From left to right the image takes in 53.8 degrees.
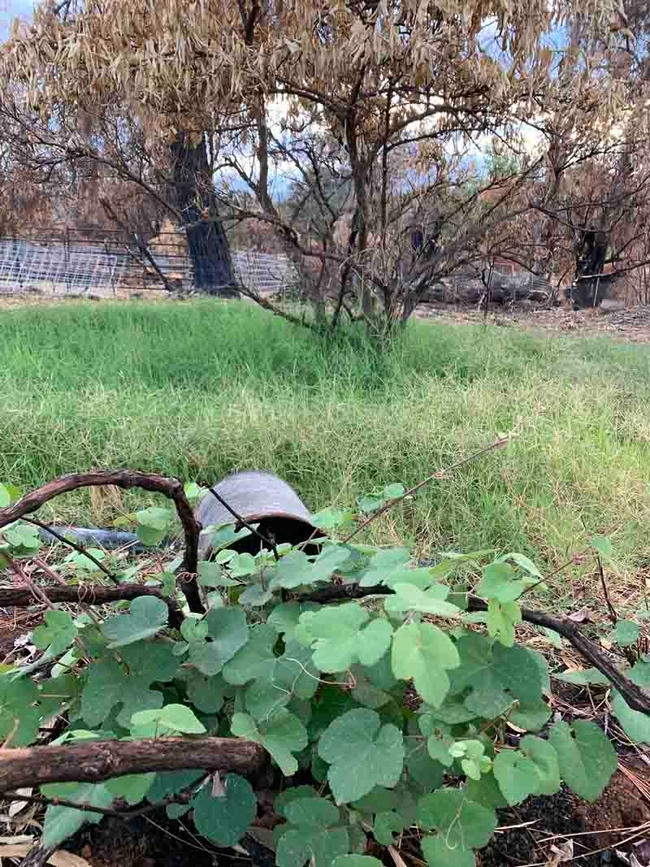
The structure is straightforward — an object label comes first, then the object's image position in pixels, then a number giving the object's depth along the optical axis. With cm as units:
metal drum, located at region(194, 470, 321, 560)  143
